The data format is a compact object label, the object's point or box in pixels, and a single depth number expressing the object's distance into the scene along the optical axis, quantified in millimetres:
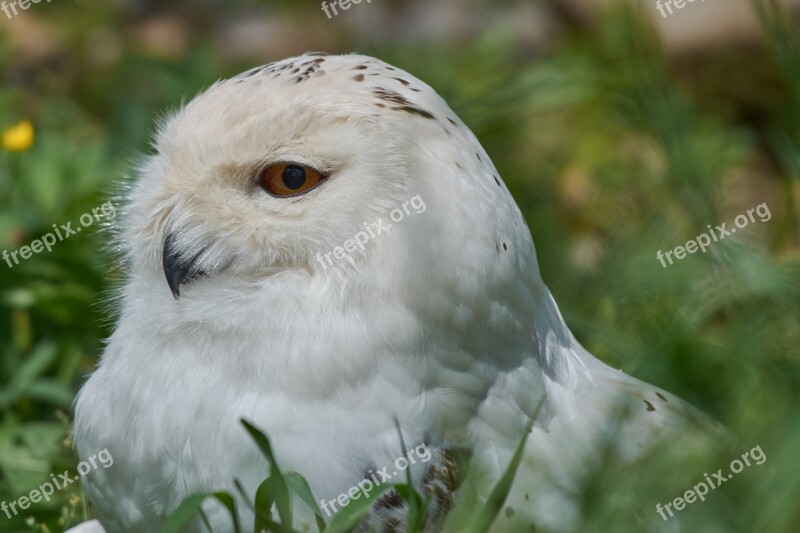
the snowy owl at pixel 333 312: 4434
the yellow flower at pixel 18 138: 8234
